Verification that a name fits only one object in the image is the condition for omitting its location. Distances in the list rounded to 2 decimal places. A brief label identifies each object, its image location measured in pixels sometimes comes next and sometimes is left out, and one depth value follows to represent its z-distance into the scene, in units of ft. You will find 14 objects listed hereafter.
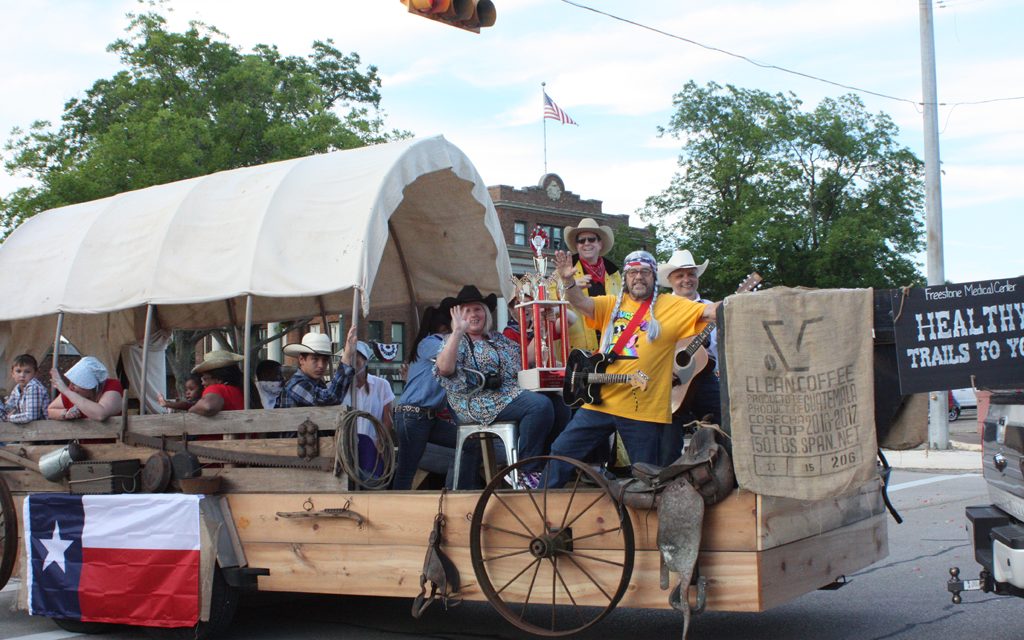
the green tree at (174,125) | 80.84
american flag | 69.56
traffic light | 27.07
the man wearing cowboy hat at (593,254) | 25.22
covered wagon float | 16.22
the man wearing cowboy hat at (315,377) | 21.65
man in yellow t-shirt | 19.26
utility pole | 61.82
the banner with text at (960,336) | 15.78
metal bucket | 24.14
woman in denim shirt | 24.13
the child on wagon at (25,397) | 26.22
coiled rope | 20.34
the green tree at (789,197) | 142.10
